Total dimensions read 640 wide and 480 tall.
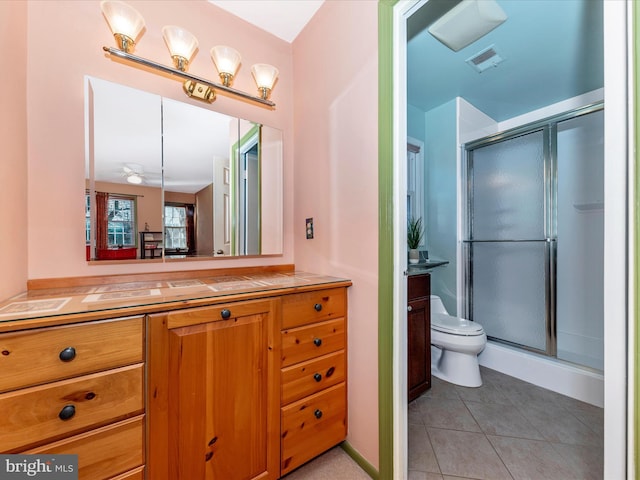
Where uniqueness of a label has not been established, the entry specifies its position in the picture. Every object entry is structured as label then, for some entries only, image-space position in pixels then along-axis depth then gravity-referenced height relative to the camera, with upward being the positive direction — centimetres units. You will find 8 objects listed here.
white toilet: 194 -83
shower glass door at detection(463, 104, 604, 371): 212 +1
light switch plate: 167 +7
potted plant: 233 +1
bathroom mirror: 124 +33
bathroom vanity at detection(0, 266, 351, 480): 70 -45
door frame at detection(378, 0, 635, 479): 65 -2
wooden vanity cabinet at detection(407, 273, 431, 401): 173 -65
